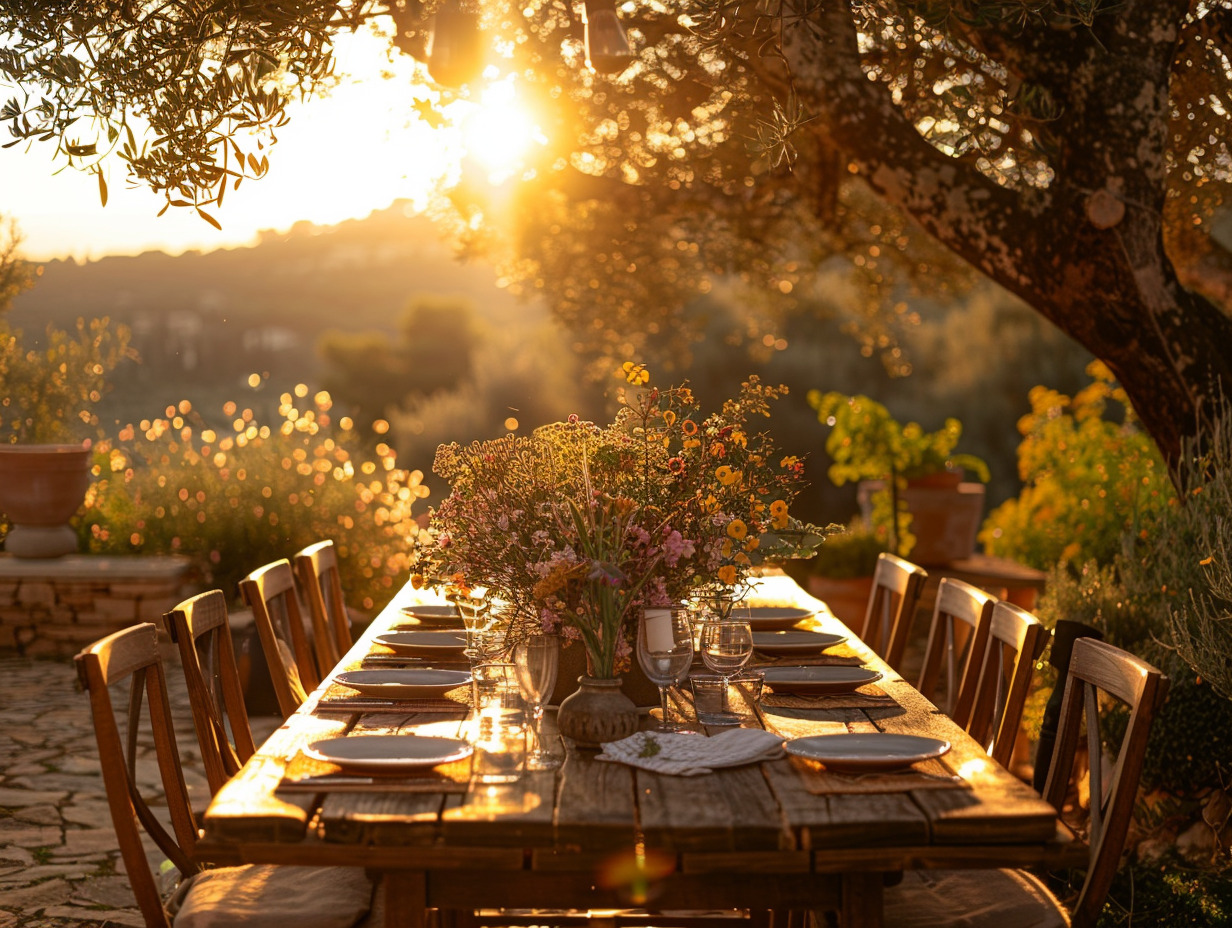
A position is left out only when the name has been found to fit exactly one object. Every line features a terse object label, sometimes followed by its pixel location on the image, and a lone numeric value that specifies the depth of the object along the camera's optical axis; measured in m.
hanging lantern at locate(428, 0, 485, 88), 3.29
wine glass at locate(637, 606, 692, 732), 2.28
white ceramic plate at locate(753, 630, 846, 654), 3.06
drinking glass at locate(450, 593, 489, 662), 2.44
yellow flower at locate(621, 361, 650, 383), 2.47
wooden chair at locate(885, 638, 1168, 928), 2.13
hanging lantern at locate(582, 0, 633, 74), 3.21
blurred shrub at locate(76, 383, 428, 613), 7.02
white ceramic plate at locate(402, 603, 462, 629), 3.45
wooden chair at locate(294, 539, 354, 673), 3.70
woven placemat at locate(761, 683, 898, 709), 2.53
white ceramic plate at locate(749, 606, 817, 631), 3.41
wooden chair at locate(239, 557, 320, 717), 3.11
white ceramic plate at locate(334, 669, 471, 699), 2.54
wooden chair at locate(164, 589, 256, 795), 2.57
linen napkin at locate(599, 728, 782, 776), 2.03
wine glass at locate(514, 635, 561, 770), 2.16
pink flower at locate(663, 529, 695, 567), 2.40
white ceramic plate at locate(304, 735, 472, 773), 1.94
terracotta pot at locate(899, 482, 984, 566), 7.05
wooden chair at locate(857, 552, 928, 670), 3.47
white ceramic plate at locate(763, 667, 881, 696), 2.62
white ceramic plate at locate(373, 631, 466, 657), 3.01
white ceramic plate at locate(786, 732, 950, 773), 1.99
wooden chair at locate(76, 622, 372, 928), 2.12
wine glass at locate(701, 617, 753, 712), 2.40
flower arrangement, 2.35
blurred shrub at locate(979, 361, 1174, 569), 6.80
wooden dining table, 1.76
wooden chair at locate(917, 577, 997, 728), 3.01
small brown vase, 2.20
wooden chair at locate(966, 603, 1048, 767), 2.65
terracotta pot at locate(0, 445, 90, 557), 7.05
